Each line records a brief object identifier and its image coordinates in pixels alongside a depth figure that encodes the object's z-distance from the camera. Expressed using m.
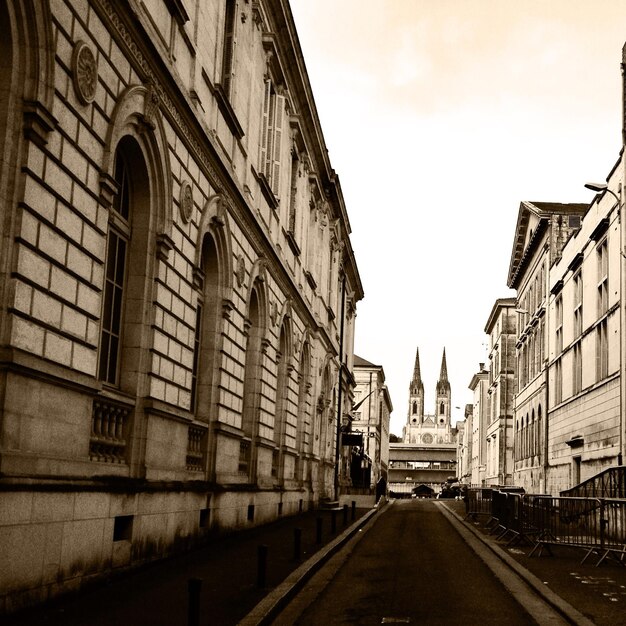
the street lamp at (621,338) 27.64
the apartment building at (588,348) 29.48
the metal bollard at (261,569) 12.48
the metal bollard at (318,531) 20.40
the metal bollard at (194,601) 8.78
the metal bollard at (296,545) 16.74
